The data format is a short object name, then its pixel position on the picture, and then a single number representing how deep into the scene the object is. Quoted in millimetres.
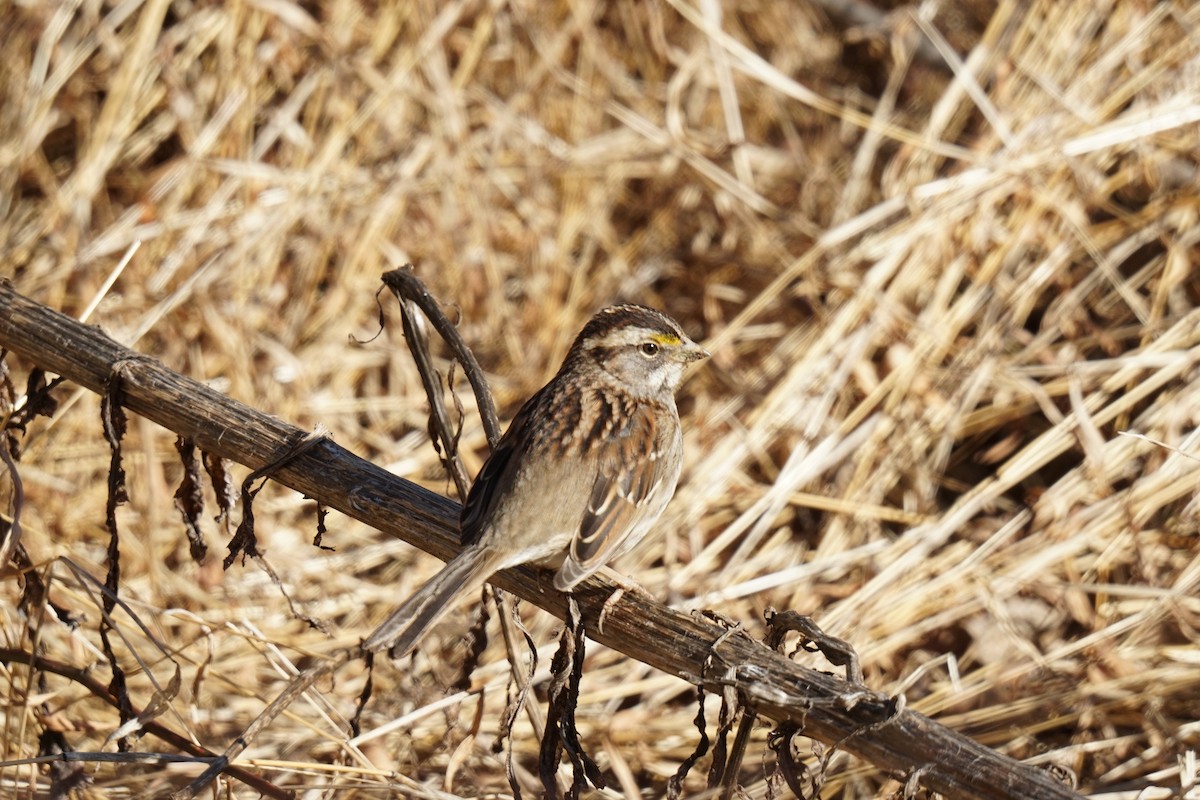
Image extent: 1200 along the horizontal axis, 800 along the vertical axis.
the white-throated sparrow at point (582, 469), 5551
